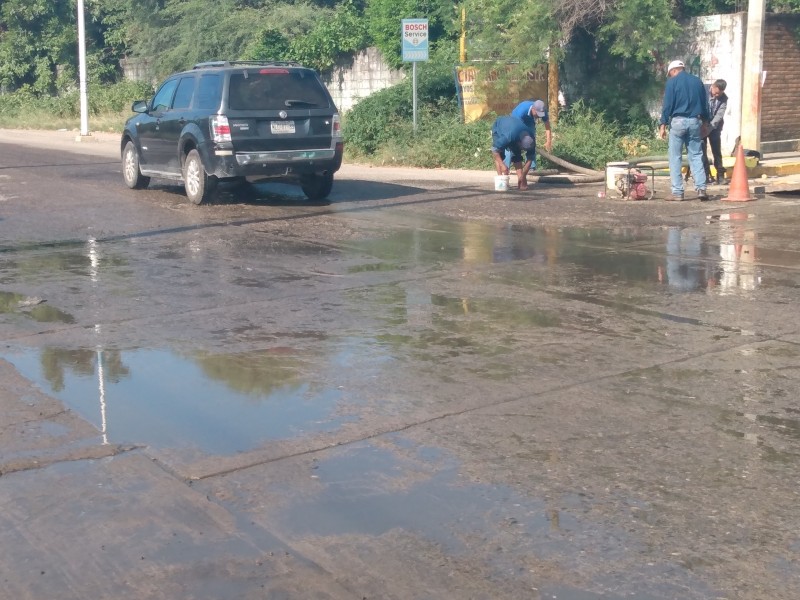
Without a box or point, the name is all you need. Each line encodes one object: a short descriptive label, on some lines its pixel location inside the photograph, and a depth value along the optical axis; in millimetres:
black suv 14539
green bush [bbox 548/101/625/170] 19875
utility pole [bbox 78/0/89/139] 31984
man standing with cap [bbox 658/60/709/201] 14516
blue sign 21594
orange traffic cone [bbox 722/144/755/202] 14781
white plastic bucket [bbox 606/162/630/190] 15570
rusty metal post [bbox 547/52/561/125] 22203
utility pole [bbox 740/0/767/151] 16147
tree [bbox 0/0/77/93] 47969
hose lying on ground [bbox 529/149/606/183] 17984
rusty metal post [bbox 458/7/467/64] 23219
